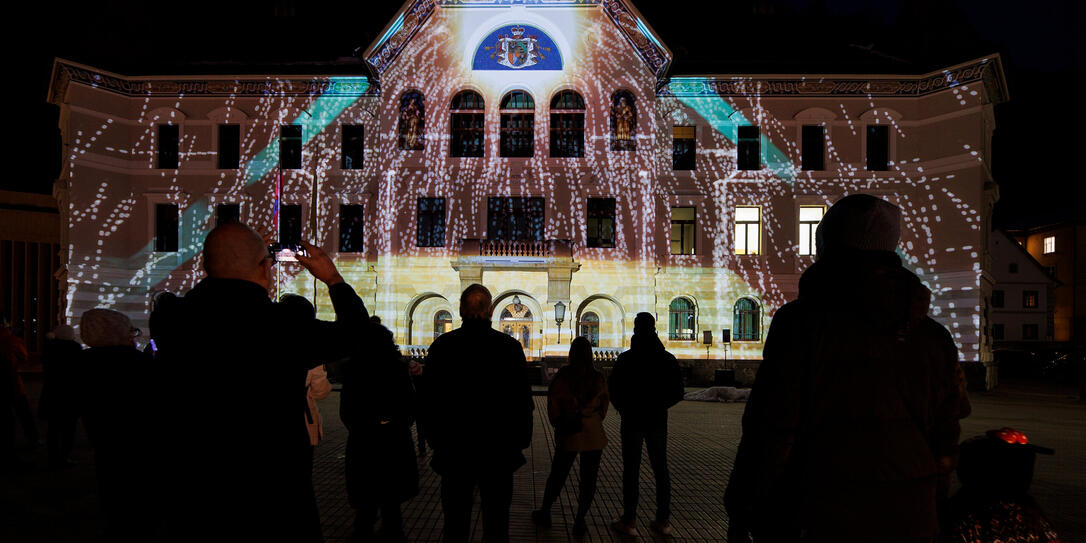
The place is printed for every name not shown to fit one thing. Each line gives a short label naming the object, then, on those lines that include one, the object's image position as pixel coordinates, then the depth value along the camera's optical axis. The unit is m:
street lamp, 31.52
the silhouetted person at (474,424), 5.33
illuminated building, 32.09
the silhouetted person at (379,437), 6.42
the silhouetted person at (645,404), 7.40
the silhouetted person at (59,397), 10.64
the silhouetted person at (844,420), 2.88
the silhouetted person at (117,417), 4.73
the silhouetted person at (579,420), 7.43
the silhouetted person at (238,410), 2.91
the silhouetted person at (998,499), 3.15
